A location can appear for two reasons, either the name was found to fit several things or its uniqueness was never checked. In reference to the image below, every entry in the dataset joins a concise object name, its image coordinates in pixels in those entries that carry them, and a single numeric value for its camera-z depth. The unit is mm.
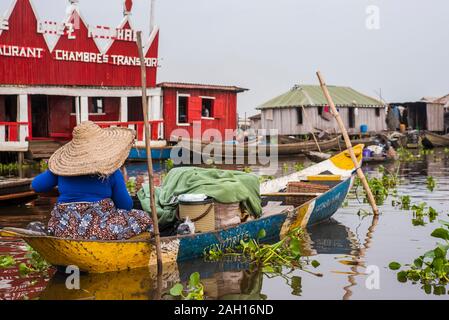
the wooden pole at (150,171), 6031
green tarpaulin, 7391
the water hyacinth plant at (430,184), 14280
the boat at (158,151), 22656
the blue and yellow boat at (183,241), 5801
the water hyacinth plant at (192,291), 5402
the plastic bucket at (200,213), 7137
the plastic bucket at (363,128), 33969
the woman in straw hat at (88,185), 6004
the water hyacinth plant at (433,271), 6012
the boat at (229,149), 22703
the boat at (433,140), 32188
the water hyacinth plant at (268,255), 6848
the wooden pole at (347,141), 10164
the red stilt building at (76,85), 20781
